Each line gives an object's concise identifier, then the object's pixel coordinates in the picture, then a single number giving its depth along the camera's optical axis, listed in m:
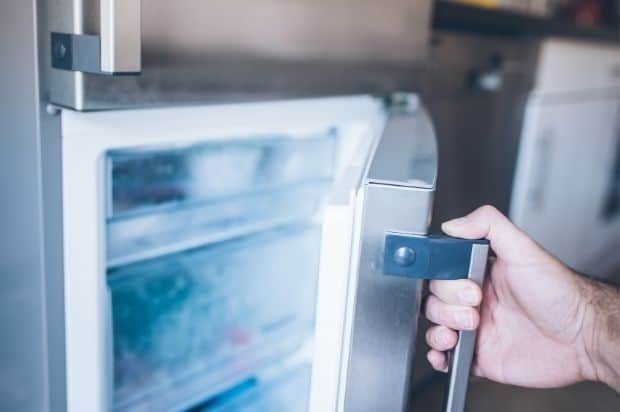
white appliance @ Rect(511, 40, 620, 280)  1.77
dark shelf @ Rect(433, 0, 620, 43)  1.26
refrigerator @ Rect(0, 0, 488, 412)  0.45
